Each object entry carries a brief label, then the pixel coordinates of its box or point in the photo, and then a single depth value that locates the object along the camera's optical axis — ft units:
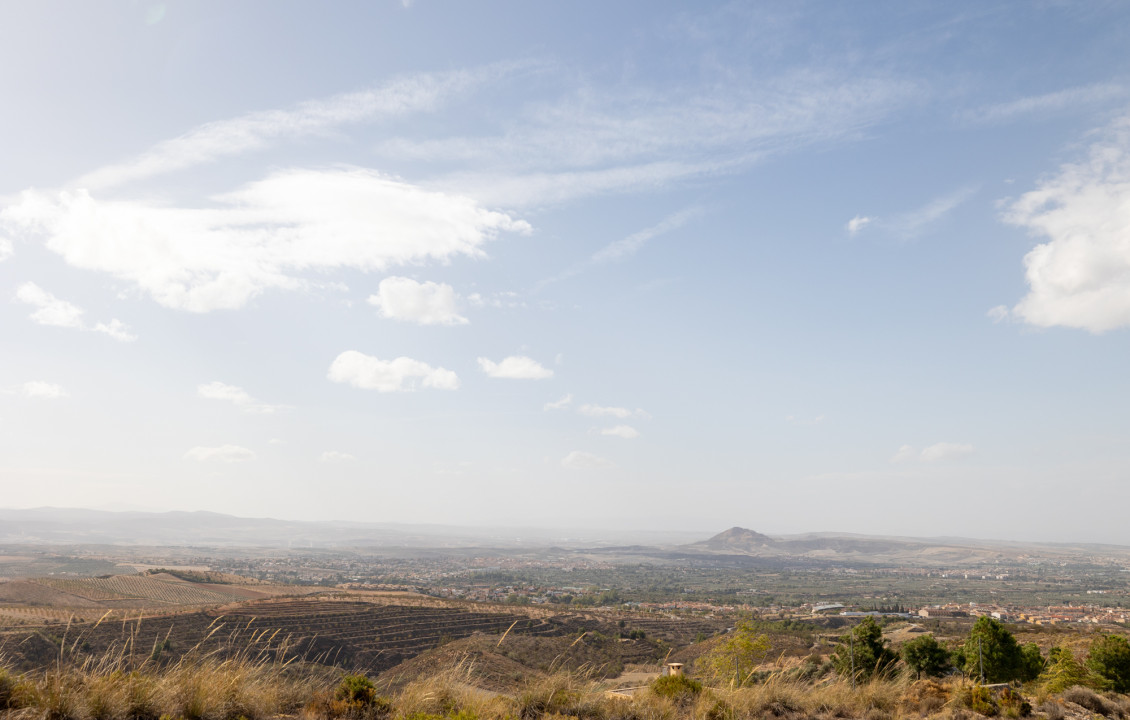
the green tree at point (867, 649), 70.28
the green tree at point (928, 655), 73.92
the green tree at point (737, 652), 58.49
